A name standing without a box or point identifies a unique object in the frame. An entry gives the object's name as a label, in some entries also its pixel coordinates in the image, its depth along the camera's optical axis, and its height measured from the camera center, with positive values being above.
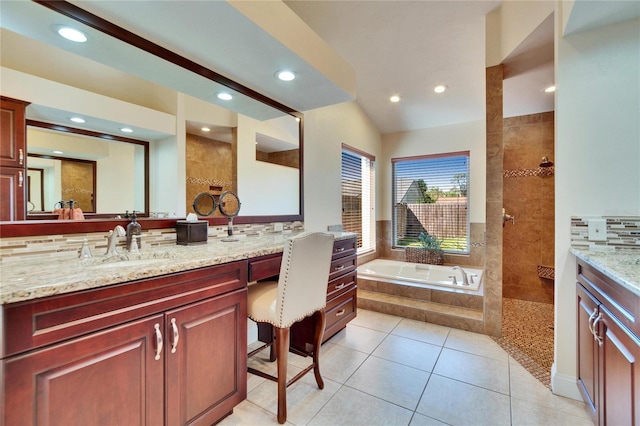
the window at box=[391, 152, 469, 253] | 4.00 +0.20
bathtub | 3.09 -0.80
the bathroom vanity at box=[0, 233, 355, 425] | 0.82 -0.47
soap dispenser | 1.54 -0.09
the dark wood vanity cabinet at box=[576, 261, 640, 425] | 0.94 -0.57
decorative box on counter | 1.77 -0.12
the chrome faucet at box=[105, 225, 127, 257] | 1.37 -0.15
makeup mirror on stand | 2.12 +0.05
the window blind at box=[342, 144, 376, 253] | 3.87 +0.25
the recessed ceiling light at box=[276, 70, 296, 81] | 1.94 +1.00
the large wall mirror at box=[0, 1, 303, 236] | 1.29 +0.65
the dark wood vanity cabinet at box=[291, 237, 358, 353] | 2.11 -0.76
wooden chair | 1.46 -0.48
